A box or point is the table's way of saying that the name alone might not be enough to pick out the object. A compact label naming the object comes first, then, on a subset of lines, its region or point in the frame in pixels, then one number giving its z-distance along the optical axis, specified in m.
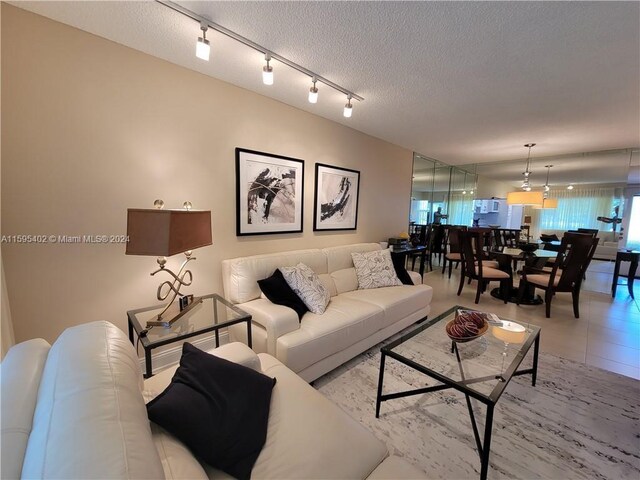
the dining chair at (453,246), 5.22
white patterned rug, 1.48
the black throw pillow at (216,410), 0.92
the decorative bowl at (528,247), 4.00
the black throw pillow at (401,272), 3.30
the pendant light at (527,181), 4.99
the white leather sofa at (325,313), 1.96
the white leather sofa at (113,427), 0.56
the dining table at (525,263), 4.02
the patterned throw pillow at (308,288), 2.38
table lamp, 1.56
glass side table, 1.59
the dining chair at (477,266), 3.92
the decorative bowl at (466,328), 1.89
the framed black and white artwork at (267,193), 2.59
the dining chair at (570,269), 3.35
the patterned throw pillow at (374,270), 3.17
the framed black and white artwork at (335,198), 3.31
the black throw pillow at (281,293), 2.26
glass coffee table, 1.47
